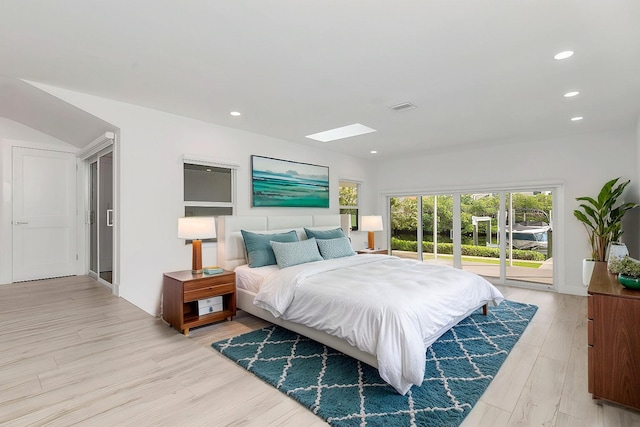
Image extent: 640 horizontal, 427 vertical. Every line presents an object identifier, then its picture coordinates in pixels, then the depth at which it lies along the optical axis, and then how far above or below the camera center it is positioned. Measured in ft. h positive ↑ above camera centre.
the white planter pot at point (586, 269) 14.29 -2.68
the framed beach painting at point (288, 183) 16.14 +1.63
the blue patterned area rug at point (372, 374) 6.56 -4.19
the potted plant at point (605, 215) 13.79 -0.19
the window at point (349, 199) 21.68 +0.91
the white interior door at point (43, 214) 15.29 -0.03
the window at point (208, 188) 13.89 +1.13
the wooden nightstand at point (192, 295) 10.52 -2.92
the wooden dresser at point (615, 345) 6.47 -2.84
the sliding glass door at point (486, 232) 17.49 -1.28
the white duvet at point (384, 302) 7.22 -2.59
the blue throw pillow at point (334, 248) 14.21 -1.68
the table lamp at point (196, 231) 11.46 -0.69
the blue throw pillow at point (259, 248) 12.85 -1.49
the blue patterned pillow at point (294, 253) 12.38 -1.66
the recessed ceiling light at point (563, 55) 7.86 +3.99
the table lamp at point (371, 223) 18.97 -0.68
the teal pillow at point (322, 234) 15.46 -1.08
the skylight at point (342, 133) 15.62 +4.22
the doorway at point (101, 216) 14.76 -0.14
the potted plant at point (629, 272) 6.84 -1.39
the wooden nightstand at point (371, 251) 18.16 -2.34
